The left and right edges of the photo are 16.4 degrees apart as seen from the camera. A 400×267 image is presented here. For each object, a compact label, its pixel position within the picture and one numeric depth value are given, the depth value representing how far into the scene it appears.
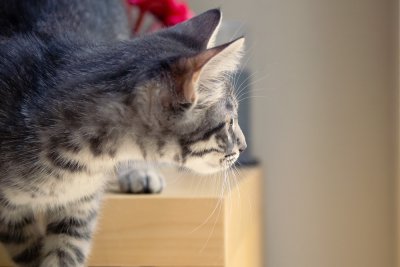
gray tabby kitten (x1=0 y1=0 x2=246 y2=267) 1.01
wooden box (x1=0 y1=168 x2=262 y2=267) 1.09
